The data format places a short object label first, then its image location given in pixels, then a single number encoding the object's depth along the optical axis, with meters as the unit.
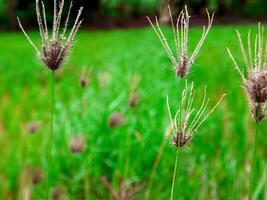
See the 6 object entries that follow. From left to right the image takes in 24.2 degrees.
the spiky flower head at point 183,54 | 0.42
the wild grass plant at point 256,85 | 0.42
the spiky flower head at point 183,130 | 0.43
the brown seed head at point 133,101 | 1.24
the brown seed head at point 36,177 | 1.07
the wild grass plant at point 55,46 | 0.44
